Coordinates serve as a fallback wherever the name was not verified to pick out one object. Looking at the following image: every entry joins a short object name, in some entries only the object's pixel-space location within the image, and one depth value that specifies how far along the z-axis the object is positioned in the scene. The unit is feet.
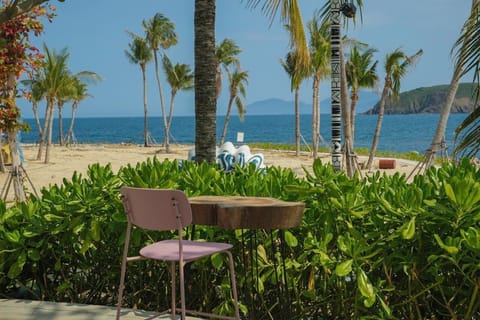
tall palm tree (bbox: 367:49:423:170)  72.00
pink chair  8.26
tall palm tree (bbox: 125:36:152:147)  135.67
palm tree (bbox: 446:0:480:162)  13.43
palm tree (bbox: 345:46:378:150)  82.02
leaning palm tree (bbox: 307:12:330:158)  78.87
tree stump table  9.00
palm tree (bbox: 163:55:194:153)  131.95
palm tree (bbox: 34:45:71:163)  77.46
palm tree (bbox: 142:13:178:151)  123.13
